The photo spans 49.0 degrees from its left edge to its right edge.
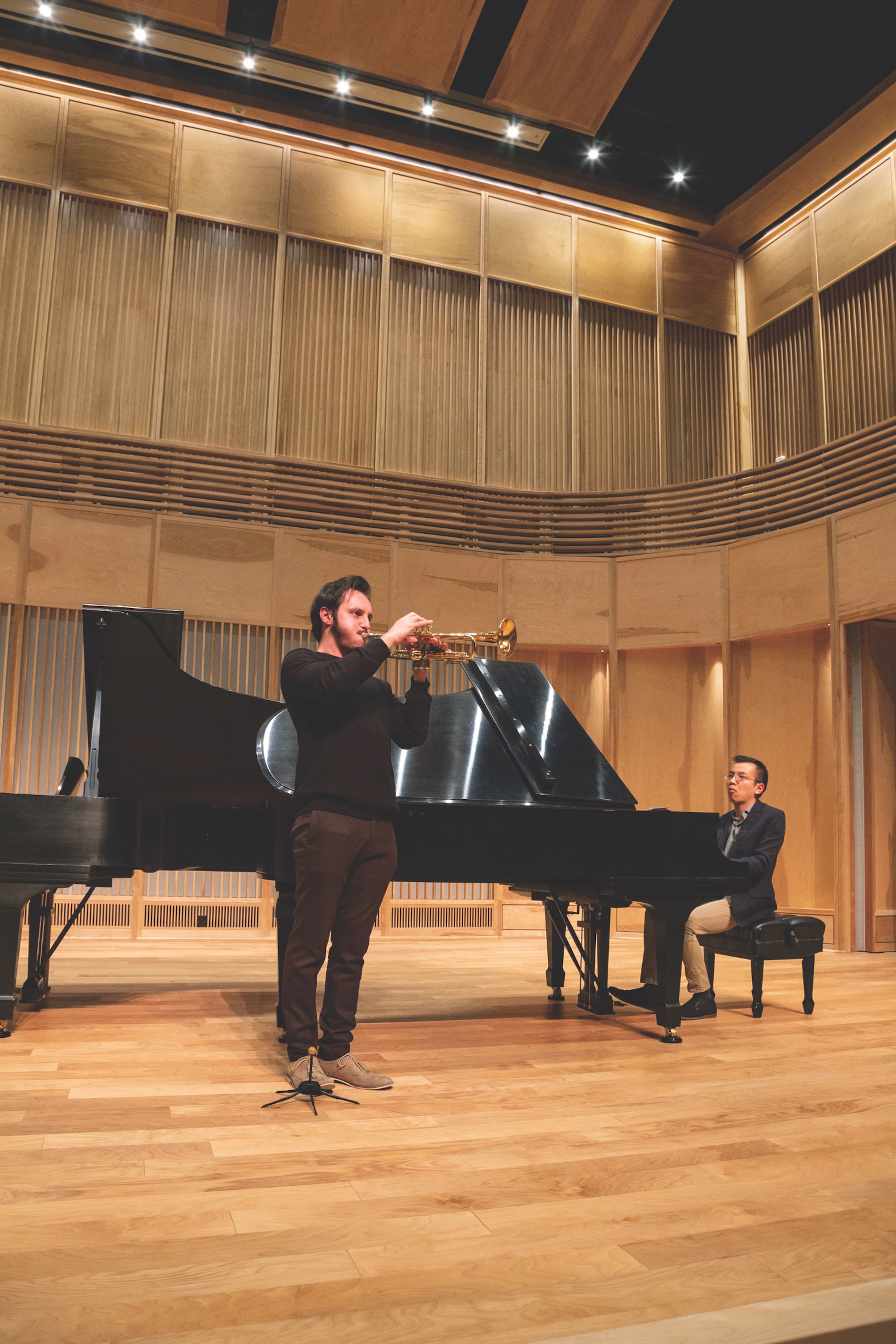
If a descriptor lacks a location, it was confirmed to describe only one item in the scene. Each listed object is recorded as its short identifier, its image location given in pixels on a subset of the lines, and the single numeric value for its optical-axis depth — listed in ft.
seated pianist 13.32
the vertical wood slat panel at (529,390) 27.53
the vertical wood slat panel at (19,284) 23.44
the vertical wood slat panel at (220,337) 24.91
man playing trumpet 8.70
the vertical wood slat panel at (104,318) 23.98
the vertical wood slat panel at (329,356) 25.80
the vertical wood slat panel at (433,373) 26.61
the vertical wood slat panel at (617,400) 28.25
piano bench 13.25
